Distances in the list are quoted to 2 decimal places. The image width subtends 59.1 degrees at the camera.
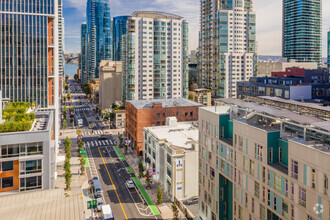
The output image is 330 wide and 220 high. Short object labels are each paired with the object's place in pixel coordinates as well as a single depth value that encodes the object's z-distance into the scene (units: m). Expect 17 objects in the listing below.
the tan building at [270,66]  192.29
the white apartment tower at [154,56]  132.50
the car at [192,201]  59.00
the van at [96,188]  61.59
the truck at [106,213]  49.93
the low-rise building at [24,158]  36.09
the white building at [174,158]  58.97
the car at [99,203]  56.13
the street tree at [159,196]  57.79
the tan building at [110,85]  176.25
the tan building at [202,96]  147.38
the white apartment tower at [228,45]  159.62
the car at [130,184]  66.31
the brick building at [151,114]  90.81
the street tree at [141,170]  69.69
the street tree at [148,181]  65.20
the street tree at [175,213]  49.83
